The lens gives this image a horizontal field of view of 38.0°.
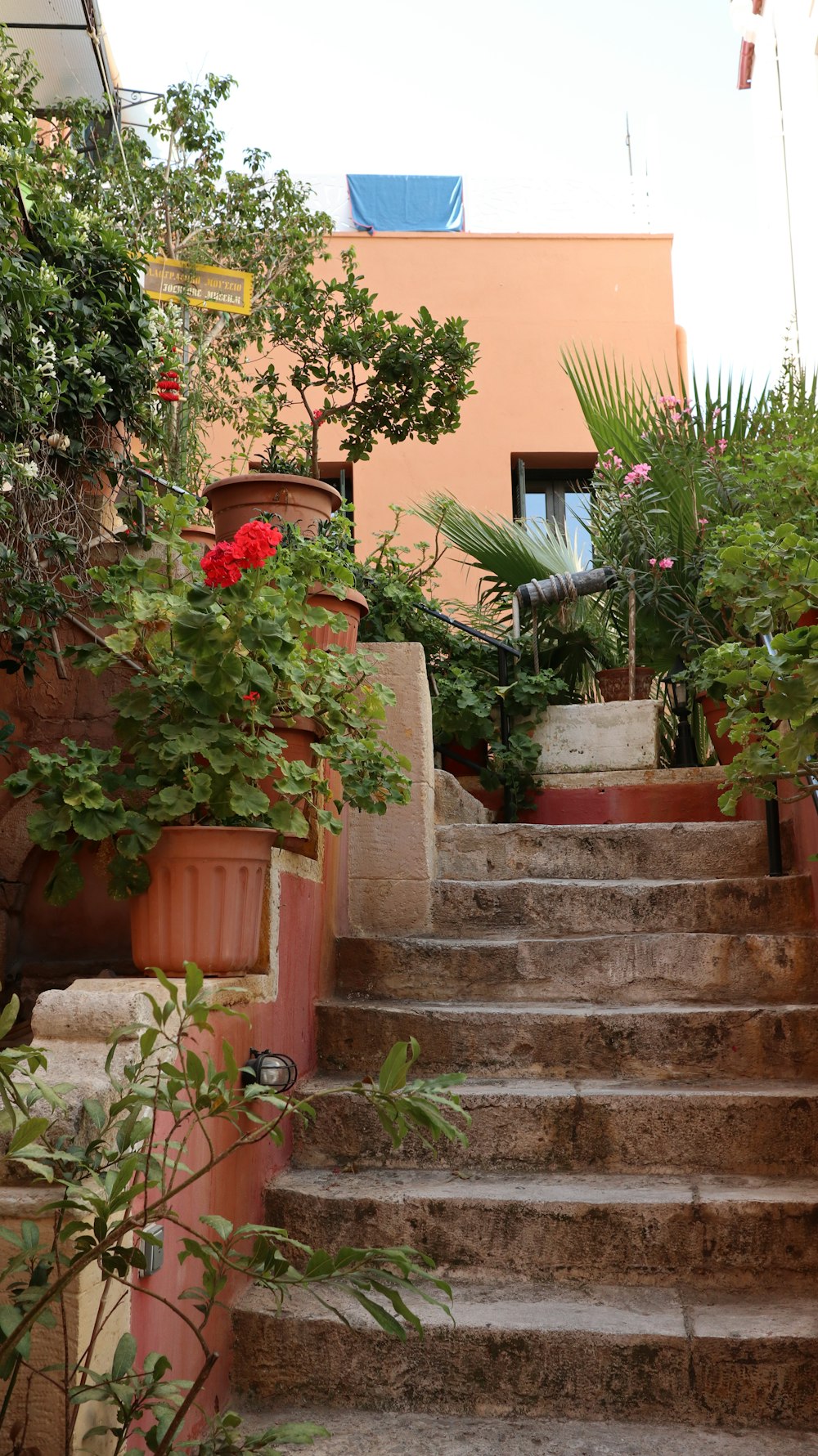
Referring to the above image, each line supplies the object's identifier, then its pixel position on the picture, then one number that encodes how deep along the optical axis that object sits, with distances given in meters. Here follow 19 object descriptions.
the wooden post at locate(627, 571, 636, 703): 5.23
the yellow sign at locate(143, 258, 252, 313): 4.55
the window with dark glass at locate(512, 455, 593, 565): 8.81
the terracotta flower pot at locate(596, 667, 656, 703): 5.48
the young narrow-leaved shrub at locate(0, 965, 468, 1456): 1.49
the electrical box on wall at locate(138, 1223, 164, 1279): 1.88
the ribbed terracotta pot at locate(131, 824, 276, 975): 2.42
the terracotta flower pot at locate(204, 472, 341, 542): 3.29
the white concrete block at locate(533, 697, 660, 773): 4.97
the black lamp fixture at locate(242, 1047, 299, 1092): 2.50
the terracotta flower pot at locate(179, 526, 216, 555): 3.55
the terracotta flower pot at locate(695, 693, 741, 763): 4.70
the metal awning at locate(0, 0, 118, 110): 4.92
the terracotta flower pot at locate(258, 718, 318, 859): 2.87
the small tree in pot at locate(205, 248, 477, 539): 4.79
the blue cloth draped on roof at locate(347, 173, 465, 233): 9.08
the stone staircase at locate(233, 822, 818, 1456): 2.20
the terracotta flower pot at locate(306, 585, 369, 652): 3.25
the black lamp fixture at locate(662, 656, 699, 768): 5.04
